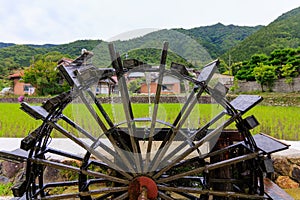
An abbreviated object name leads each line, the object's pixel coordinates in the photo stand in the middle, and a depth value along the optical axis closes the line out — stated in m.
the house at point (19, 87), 28.21
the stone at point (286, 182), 4.27
